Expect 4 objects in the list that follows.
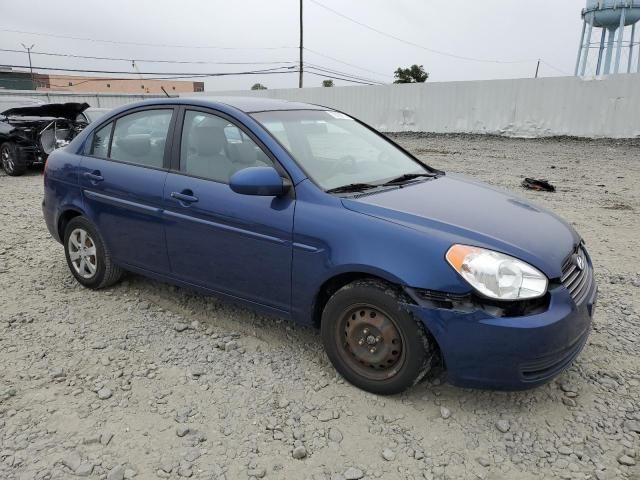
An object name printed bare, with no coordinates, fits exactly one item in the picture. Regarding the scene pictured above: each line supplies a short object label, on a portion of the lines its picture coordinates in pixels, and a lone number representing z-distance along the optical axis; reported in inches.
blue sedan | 97.2
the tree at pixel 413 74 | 1774.1
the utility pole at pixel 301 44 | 1440.7
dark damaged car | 403.9
